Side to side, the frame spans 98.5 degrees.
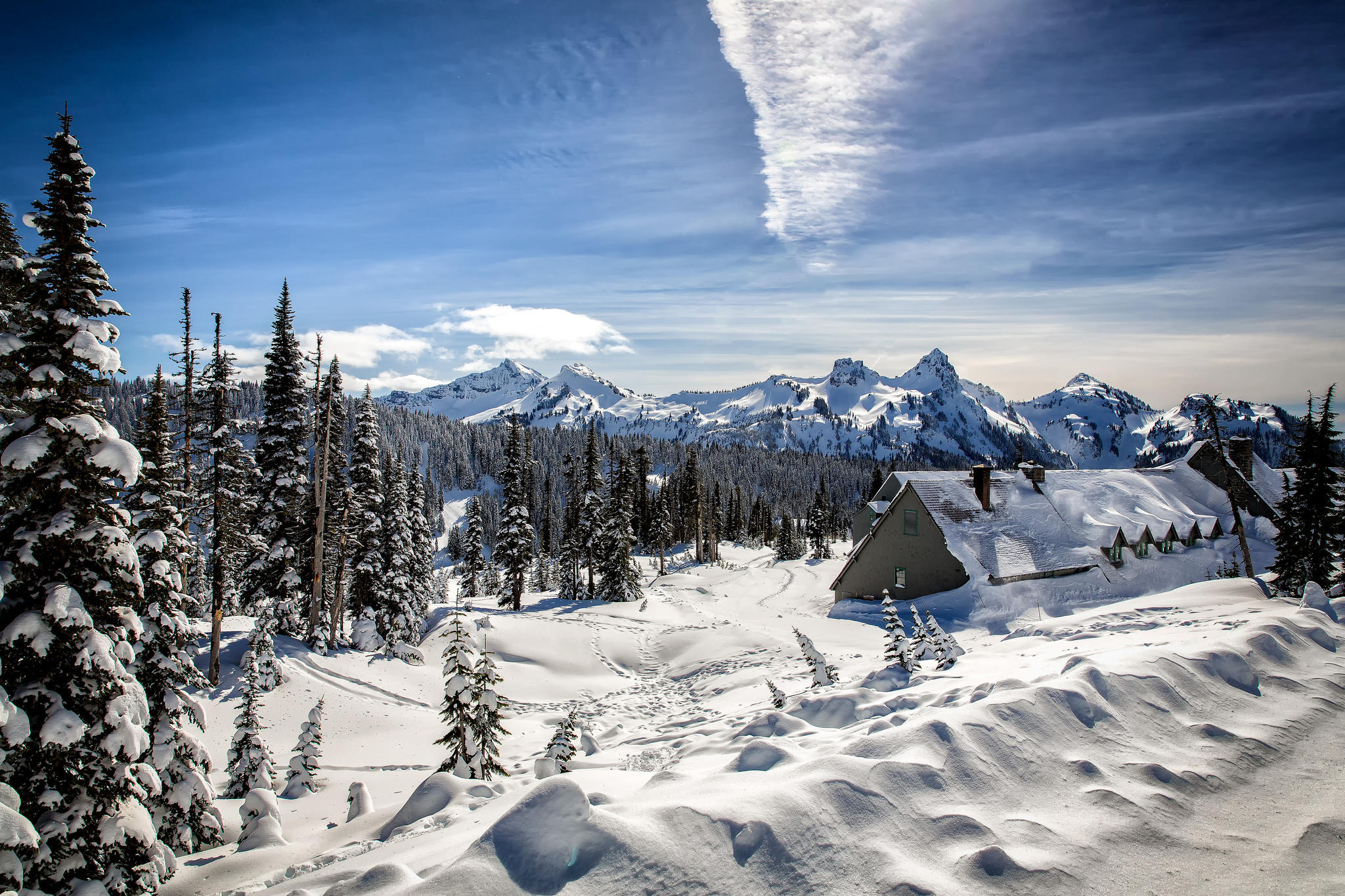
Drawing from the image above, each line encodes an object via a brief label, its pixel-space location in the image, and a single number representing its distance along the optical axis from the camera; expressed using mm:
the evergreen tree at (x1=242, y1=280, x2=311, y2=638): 23594
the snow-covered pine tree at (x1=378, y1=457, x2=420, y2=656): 27984
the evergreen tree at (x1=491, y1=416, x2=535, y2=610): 39531
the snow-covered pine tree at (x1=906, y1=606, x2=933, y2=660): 13141
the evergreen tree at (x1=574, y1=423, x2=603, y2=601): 43719
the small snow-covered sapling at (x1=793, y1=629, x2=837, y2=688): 13422
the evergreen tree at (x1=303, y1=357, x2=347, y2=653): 22875
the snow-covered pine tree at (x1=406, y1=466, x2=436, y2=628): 31453
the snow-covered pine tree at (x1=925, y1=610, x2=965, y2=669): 12562
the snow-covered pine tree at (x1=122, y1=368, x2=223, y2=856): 9414
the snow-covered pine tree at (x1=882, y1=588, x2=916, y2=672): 12148
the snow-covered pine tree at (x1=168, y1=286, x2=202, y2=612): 17484
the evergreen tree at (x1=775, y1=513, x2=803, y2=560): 71438
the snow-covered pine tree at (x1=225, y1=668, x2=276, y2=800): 11812
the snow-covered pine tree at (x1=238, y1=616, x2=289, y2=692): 17188
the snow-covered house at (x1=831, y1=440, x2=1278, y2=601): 29281
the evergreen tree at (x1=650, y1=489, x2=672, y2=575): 61406
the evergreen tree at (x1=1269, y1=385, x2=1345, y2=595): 23141
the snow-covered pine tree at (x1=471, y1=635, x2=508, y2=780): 10594
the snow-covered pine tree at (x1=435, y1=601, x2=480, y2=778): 10500
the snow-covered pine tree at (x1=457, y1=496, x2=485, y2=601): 58344
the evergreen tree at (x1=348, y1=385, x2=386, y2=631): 27812
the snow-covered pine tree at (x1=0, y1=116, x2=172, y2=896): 7340
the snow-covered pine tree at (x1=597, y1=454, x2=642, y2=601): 42375
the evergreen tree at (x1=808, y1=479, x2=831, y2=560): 77131
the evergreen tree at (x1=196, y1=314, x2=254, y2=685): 19297
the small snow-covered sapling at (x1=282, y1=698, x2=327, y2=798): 12125
